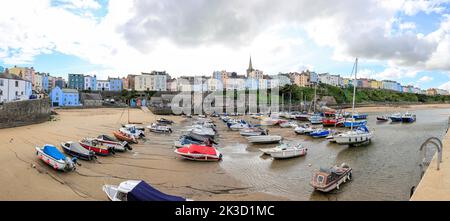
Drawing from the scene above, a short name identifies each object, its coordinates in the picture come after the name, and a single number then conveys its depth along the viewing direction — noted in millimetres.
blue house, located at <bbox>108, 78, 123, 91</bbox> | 125375
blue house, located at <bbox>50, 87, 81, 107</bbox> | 75062
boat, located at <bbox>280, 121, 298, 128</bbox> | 43888
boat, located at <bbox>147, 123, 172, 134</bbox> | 35572
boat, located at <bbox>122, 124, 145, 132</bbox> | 34134
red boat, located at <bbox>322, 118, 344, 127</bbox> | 43488
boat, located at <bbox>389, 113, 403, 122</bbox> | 50750
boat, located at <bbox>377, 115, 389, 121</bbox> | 52934
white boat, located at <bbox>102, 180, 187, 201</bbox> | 9703
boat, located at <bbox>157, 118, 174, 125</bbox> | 46375
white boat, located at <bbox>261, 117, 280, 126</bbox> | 46988
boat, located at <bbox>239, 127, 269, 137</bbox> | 32119
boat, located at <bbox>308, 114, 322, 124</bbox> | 49031
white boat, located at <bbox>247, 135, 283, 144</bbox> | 28484
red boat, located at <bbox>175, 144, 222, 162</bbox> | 20148
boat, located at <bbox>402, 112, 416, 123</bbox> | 49781
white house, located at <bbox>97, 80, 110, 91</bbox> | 122819
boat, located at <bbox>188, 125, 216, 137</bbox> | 30866
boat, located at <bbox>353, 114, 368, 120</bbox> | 54688
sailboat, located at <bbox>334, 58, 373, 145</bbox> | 26031
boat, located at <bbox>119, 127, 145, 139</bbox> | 28477
